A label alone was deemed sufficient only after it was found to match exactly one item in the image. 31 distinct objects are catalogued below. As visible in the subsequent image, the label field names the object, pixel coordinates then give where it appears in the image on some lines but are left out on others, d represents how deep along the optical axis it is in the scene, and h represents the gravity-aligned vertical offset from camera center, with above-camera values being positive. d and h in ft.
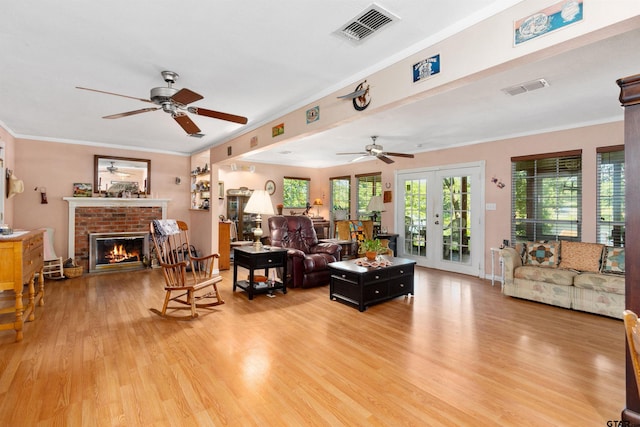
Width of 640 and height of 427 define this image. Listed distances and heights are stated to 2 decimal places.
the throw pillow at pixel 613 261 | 12.95 -1.90
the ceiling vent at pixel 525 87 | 10.29 +4.13
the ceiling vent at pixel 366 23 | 6.71 +4.11
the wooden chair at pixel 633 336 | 3.90 -1.48
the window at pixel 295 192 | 28.22 +1.75
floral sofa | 12.34 -2.51
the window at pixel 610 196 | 14.20 +0.78
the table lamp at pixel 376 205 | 23.82 +0.55
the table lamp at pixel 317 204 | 28.58 +0.72
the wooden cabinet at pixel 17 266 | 9.29 -1.62
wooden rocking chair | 11.75 -2.56
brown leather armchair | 16.01 -1.99
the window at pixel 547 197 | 15.65 +0.83
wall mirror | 19.94 +2.30
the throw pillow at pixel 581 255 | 13.58 -1.80
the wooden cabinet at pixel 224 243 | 20.90 -2.00
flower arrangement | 14.29 -1.58
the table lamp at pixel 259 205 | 14.73 +0.32
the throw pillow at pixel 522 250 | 15.46 -1.77
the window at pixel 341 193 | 27.68 +1.69
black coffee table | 12.86 -2.87
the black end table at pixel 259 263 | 14.23 -2.27
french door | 19.43 -0.27
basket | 17.94 -3.33
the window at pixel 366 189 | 25.50 +1.85
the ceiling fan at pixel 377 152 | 17.81 +3.29
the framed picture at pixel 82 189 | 19.26 +1.31
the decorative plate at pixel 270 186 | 26.78 +2.13
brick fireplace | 19.15 -0.34
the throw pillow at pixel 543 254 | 14.74 -1.85
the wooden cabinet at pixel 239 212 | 24.13 +0.00
